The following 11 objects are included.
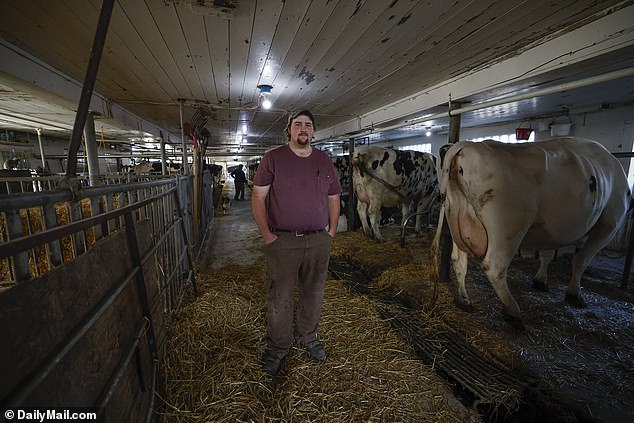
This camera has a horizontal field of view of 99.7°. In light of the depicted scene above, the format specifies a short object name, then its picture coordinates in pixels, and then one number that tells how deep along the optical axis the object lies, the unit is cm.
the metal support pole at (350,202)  679
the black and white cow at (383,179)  607
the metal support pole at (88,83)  103
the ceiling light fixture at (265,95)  407
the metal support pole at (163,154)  613
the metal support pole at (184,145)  489
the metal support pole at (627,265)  356
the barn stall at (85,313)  70
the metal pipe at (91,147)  434
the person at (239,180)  1403
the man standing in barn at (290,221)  203
